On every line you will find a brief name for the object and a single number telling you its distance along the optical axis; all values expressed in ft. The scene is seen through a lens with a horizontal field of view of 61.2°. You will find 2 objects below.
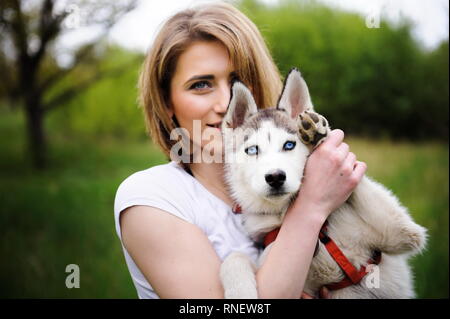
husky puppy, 6.70
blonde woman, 6.18
